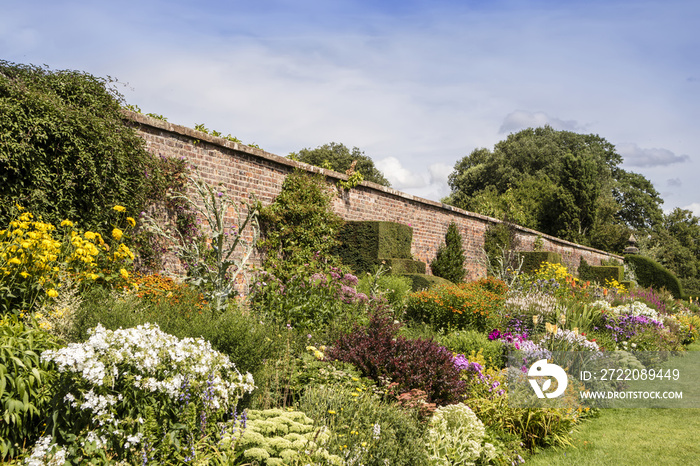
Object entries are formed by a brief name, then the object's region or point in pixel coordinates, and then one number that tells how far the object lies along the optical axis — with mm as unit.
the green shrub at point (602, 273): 21692
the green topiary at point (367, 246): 10461
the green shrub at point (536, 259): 17547
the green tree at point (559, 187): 29906
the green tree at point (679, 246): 33250
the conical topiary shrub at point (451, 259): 14539
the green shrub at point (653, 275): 22141
